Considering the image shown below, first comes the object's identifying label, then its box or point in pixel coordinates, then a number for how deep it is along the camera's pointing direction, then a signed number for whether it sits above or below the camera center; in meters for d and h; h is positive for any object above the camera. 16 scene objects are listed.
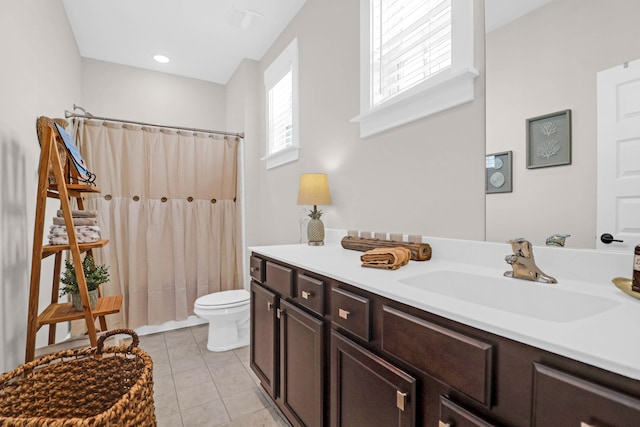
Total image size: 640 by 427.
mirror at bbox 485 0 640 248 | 0.93 +0.39
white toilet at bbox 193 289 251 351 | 2.40 -0.89
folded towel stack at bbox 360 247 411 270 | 1.17 -0.20
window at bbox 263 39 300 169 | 2.55 +0.95
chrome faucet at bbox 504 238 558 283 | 0.96 -0.19
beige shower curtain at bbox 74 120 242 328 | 2.70 -0.04
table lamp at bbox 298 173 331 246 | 2.01 +0.07
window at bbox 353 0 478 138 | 1.27 +0.72
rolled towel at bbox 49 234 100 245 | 1.59 -0.15
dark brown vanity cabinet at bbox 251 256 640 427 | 0.51 -0.40
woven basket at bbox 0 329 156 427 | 0.98 -0.63
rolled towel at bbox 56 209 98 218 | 1.70 -0.02
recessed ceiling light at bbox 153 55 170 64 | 3.15 +1.59
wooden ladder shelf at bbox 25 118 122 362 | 1.34 -0.20
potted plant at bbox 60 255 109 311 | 1.61 -0.38
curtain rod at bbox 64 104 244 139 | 2.45 +0.79
